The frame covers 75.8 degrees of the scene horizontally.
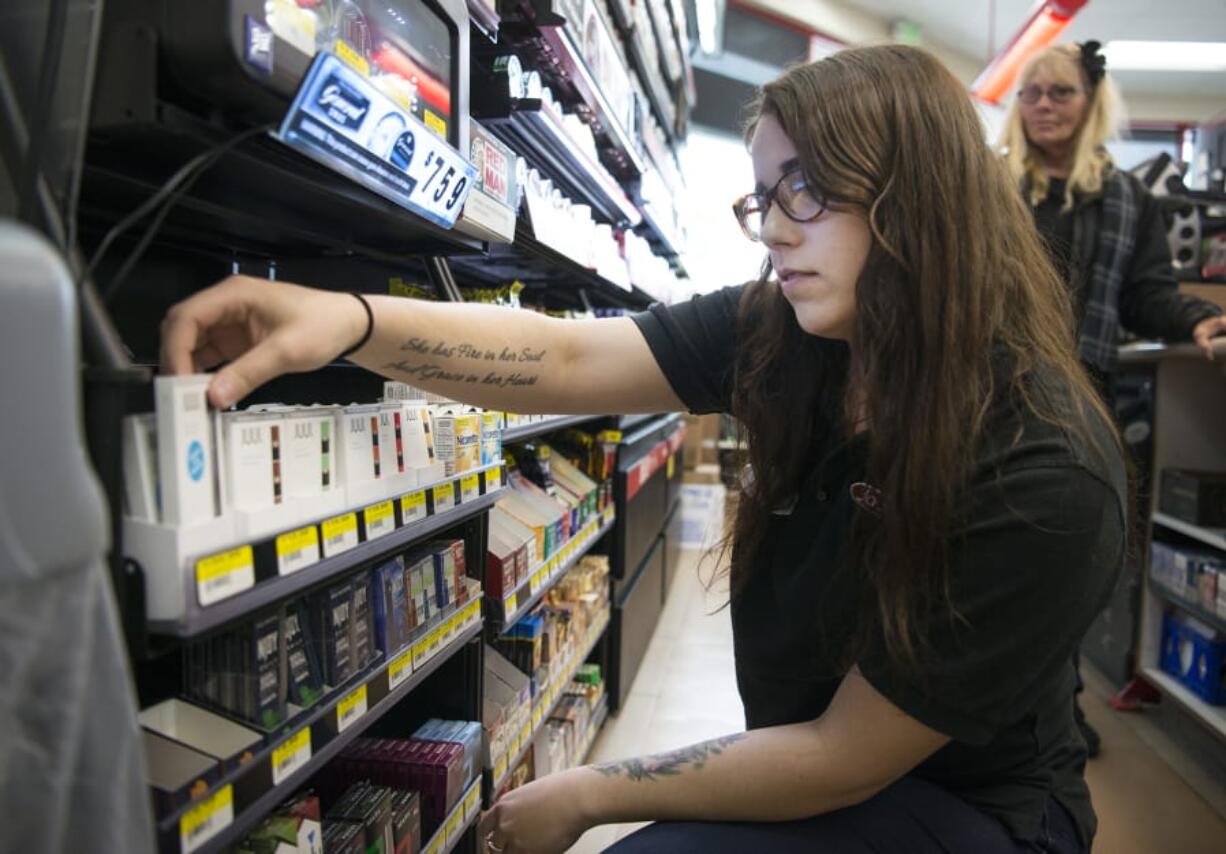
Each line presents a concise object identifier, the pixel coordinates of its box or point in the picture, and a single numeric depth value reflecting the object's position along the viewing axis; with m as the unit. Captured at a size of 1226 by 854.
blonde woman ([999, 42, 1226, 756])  2.46
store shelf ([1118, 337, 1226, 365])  2.38
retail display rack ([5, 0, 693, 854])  0.68
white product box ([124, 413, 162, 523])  0.68
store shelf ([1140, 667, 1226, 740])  2.52
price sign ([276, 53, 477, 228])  0.74
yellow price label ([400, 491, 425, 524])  1.10
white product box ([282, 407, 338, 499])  0.87
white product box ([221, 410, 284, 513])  0.77
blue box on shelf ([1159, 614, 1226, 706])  2.66
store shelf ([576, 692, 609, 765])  2.64
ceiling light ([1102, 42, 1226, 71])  6.39
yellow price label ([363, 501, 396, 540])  1.00
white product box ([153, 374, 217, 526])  0.69
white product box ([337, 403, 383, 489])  0.96
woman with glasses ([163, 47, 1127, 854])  0.98
